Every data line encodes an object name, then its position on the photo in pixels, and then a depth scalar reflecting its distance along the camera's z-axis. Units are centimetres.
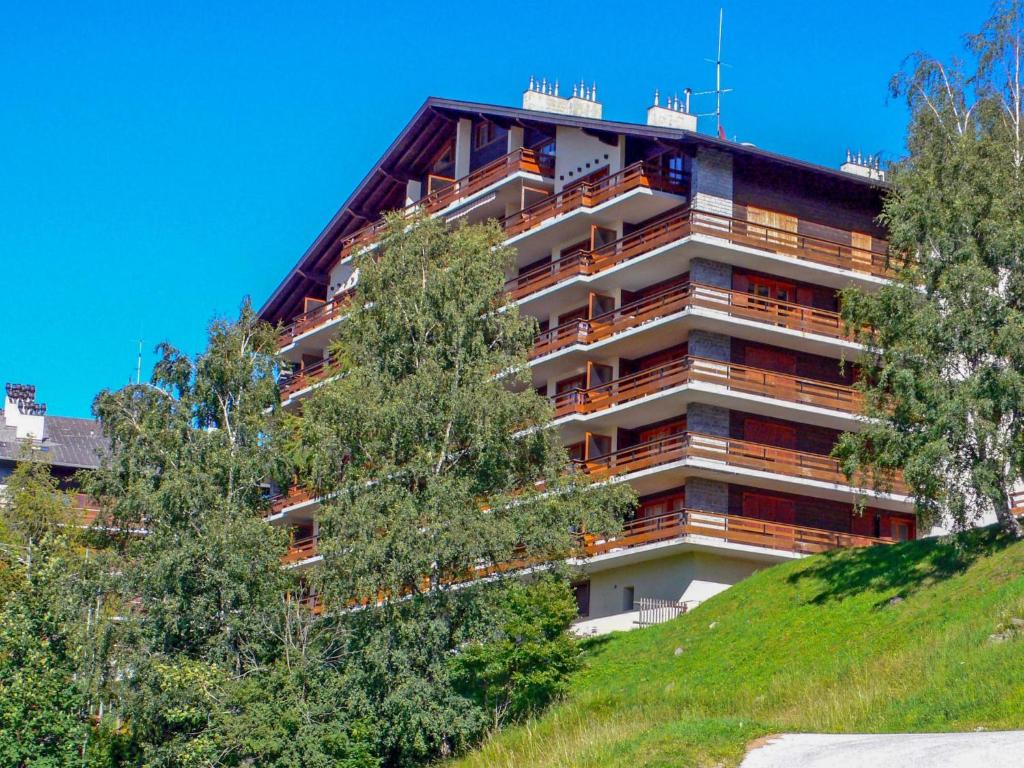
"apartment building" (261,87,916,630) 5416
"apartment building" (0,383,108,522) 8219
